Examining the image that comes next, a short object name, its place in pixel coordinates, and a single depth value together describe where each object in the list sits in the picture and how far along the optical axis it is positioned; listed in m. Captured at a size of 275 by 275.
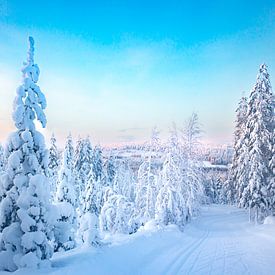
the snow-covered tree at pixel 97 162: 60.02
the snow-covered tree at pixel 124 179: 58.95
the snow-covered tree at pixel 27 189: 13.12
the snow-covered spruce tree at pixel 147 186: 33.59
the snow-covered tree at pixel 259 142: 36.53
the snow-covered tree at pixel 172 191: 32.94
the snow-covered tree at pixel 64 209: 15.45
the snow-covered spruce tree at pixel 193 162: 38.91
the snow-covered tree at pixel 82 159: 55.77
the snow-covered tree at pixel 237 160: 39.18
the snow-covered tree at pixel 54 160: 51.29
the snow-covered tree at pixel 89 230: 16.21
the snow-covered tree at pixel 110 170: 64.16
